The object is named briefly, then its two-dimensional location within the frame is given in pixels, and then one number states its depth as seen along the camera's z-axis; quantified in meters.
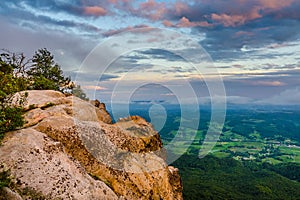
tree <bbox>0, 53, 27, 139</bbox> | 18.72
